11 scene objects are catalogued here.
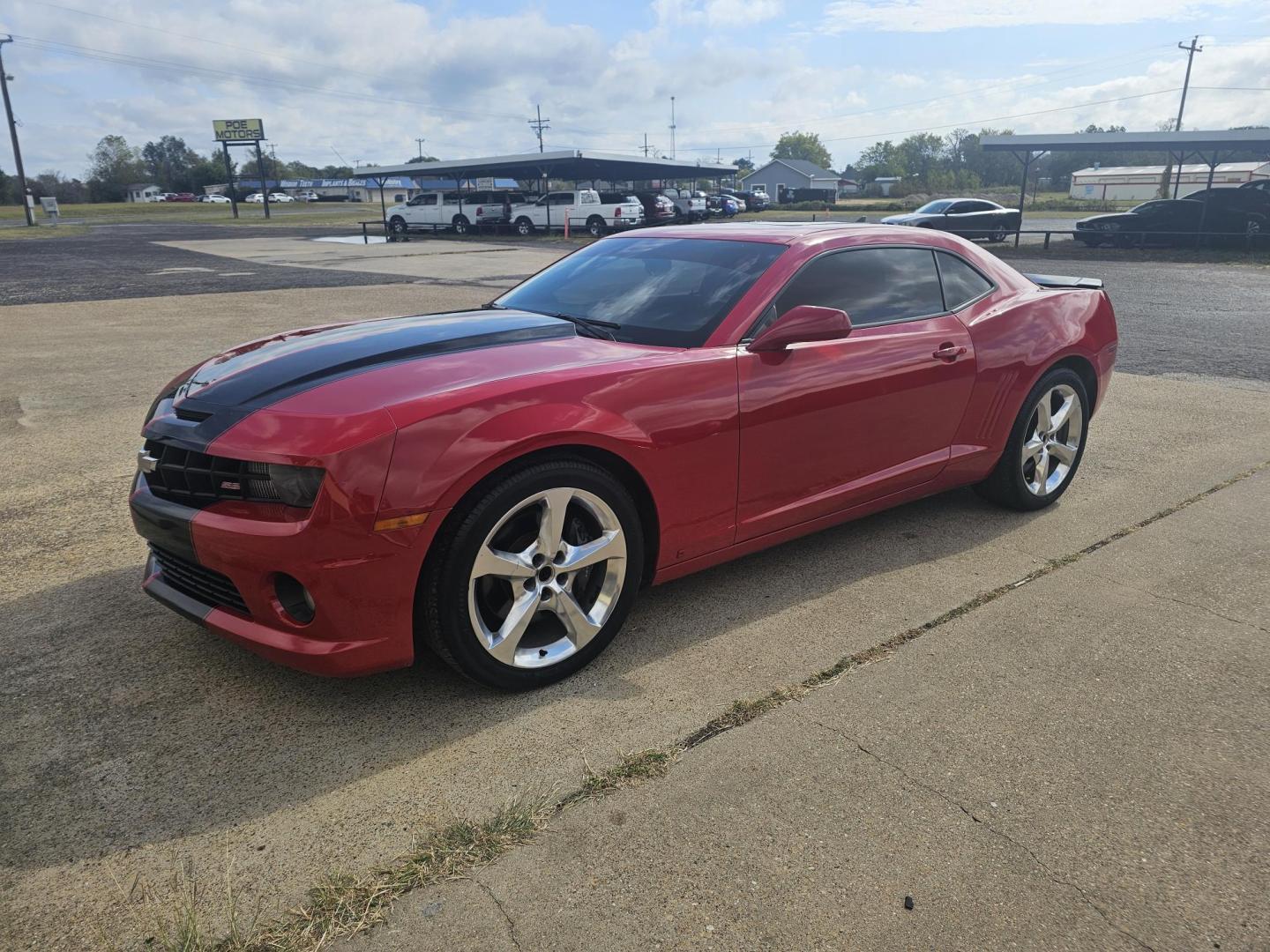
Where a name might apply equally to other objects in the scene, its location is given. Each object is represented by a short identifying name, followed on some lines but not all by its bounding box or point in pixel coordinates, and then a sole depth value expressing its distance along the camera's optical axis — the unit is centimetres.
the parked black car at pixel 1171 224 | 2350
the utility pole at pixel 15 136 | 4800
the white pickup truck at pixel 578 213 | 3341
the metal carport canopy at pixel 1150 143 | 2508
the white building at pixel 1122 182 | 7480
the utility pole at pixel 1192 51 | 7312
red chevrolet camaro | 265
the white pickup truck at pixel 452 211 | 3688
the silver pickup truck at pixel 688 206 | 3962
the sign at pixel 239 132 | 7894
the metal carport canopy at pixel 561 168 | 4044
